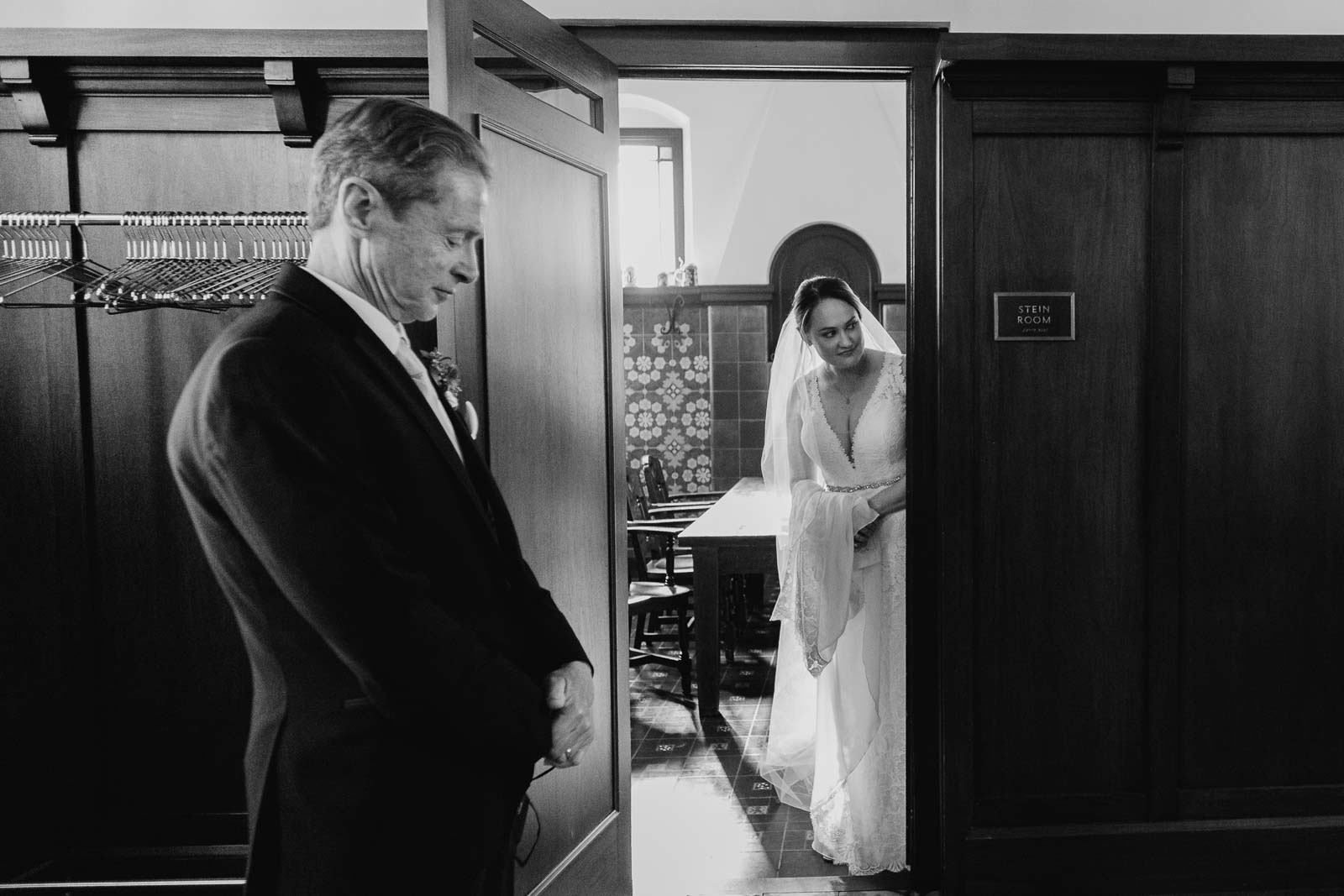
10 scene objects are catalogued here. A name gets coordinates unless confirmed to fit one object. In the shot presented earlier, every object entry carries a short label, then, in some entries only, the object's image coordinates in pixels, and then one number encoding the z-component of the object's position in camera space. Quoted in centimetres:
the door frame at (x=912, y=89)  279
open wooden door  212
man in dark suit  112
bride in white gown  320
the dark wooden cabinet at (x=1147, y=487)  277
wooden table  473
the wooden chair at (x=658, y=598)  494
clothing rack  239
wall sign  277
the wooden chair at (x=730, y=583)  604
